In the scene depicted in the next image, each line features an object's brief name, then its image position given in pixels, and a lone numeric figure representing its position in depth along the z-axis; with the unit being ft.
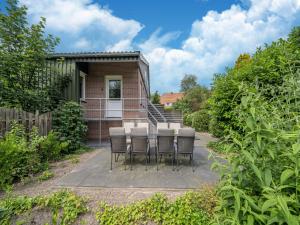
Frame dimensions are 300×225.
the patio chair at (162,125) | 19.96
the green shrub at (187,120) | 57.54
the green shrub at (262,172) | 3.85
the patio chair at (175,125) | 20.19
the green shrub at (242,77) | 16.22
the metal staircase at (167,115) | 39.32
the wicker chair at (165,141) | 14.58
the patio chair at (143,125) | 20.07
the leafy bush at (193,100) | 77.71
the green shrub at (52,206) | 8.63
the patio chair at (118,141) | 14.85
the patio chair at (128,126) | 20.20
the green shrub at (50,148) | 15.82
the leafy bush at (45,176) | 12.71
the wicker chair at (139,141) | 14.61
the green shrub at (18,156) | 11.24
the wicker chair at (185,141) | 14.64
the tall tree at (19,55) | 18.06
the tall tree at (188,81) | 132.98
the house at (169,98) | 150.61
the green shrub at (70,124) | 20.71
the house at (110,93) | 30.78
